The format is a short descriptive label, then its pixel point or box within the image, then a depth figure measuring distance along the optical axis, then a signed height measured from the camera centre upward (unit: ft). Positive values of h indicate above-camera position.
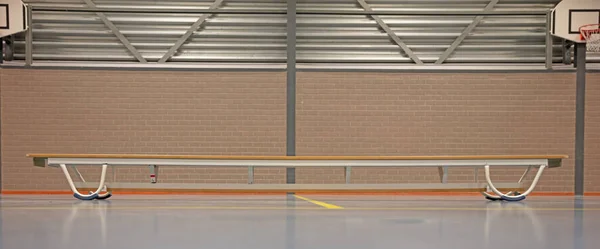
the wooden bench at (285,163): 26.16 -2.37
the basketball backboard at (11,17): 33.40 +5.77
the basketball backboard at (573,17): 34.06 +6.22
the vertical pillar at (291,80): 35.01 +2.14
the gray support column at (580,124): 35.19 -0.52
